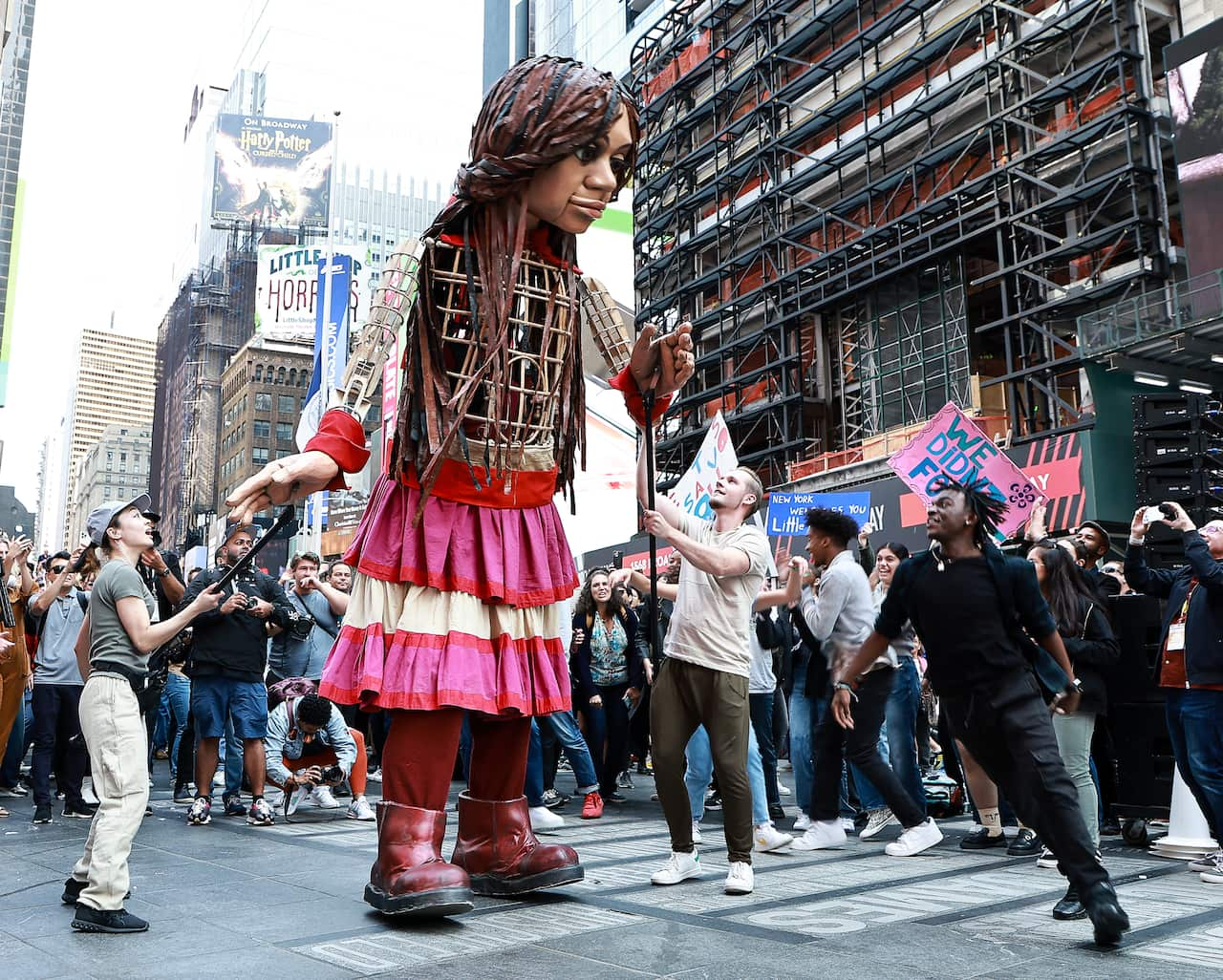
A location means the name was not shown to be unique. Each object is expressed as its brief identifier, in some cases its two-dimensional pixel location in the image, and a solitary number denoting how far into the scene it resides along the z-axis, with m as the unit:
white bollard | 5.56
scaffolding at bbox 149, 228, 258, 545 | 77.94
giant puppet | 3.62
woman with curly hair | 8.40
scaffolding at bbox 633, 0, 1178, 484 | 23.14
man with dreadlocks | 3.66
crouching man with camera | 7.43
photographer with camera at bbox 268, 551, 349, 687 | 8.59
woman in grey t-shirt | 3.51
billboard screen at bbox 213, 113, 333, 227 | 74.19
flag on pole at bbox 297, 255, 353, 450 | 19.59
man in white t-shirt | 4.55
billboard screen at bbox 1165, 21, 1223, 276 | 19.52
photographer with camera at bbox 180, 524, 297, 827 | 7.17
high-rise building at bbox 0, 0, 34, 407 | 78.38
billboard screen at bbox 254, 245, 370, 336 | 63.69
